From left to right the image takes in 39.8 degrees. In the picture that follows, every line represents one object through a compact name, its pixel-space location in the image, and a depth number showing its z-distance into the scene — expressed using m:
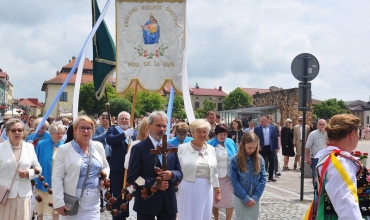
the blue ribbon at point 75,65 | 7.91
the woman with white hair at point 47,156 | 8.16
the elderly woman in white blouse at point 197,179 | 6.75
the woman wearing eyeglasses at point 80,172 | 5.44
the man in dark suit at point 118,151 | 8.16
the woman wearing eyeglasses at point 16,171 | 6.53
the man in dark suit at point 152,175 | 5.37
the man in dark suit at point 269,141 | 14.27
